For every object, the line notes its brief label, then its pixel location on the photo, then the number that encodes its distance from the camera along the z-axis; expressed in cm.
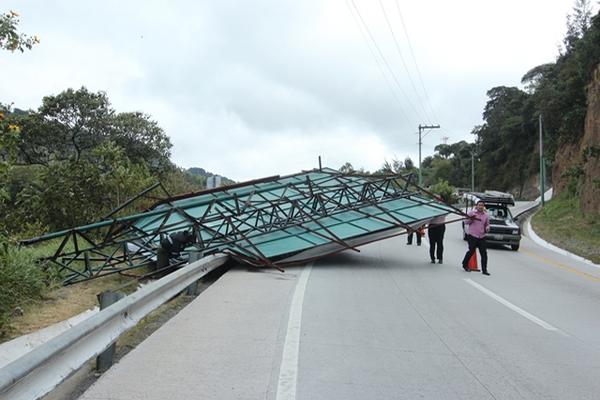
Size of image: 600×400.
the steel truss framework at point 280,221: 1190
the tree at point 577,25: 6686
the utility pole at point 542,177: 5268
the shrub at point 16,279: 784
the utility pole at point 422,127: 6392
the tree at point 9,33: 805
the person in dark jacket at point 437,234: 1429
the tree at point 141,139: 3541
